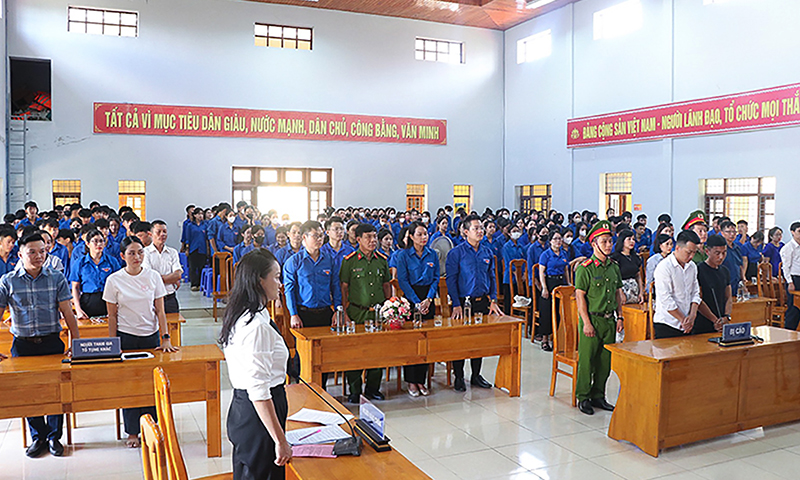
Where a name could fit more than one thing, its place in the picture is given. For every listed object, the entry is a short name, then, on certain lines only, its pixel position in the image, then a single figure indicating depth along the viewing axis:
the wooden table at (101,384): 3.97
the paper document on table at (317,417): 3.08
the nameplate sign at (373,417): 2.79
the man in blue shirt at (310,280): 5.69
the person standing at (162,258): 6.03
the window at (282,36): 15.86
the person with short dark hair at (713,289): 5.42
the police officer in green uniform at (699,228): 6.66
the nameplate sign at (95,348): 4.14
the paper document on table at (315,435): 2.82
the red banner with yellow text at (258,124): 14.54
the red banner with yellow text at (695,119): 11.09
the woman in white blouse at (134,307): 4.58
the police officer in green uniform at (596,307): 5.42
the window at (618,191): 14.62
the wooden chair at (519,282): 8.65
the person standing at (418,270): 6.39
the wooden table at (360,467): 2.55
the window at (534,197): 17.09
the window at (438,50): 17.67
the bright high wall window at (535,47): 16.84
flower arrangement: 5.46
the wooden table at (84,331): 5.29
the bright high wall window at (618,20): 14.16
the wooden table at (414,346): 5.20
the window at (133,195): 14.77
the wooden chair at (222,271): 9.46
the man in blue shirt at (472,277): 6.26
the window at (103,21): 14.13
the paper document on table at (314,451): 2.72
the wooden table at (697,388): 4.56
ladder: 13.66
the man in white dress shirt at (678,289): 5.17
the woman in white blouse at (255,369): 2.58
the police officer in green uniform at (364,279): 5.82
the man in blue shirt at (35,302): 4.28
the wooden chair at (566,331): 5.83
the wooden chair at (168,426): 2.30
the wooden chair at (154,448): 1.85
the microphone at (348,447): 2.71
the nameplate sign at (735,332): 4.95
